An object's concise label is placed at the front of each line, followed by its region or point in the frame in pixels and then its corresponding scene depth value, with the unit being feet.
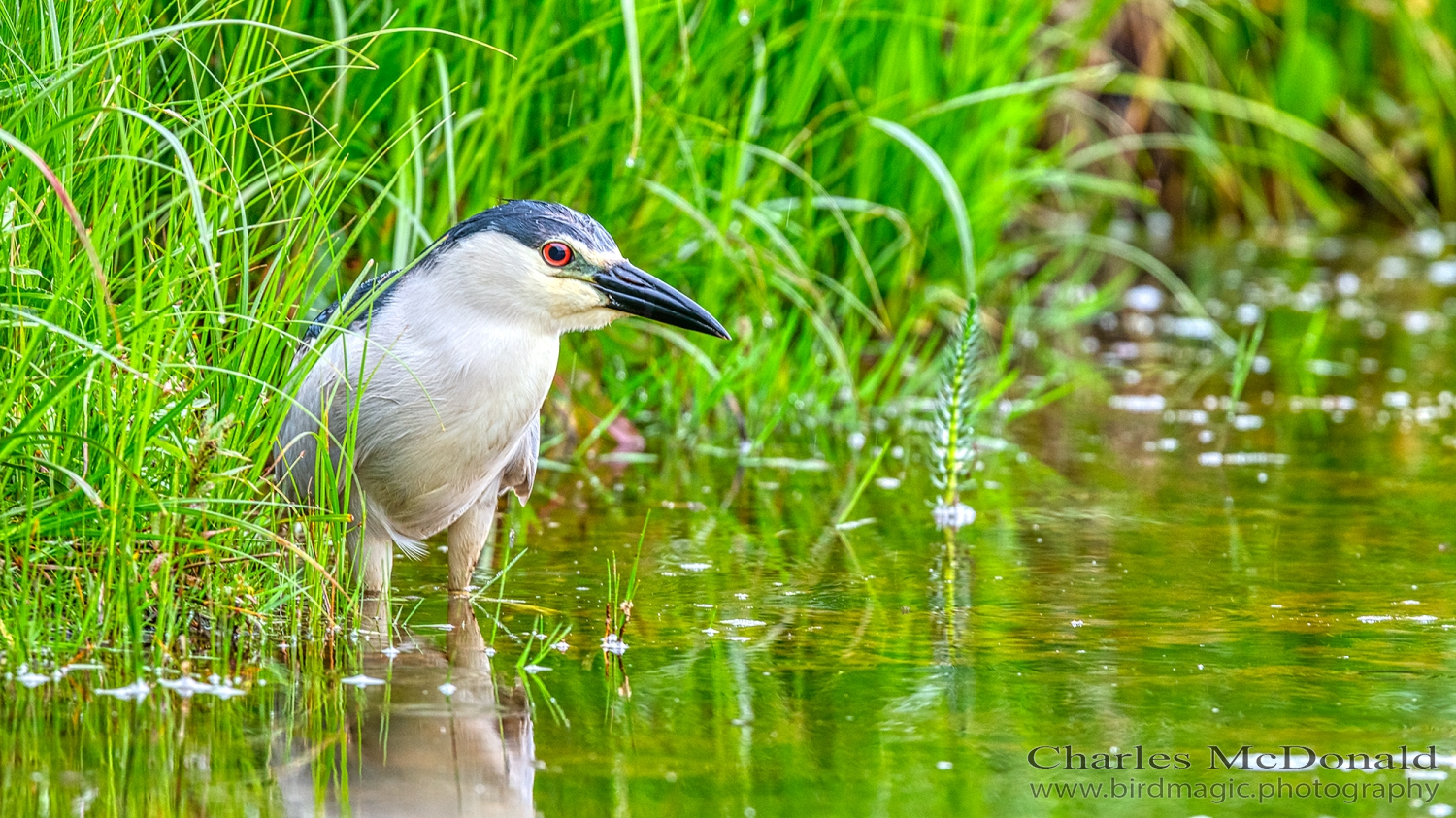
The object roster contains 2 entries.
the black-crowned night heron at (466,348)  23.03
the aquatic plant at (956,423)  28.55
